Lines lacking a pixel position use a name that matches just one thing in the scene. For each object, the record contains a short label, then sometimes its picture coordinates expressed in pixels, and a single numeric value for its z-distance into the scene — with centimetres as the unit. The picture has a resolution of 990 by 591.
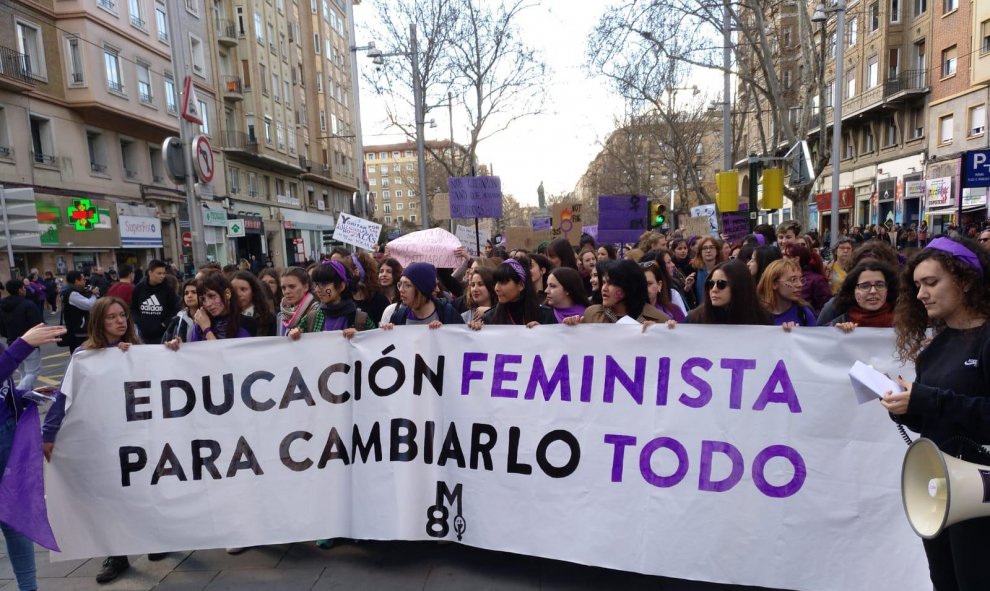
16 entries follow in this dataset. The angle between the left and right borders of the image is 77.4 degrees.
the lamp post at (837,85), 1347
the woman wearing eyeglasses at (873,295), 346
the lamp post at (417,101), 1997
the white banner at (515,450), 288
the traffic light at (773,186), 1144
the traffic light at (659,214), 1820
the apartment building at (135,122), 2003
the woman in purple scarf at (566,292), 424
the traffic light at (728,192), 1194
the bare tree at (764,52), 1357
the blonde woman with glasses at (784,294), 393
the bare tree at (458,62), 2078
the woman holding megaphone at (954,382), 202
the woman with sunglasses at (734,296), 342
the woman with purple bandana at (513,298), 405
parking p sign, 1042
